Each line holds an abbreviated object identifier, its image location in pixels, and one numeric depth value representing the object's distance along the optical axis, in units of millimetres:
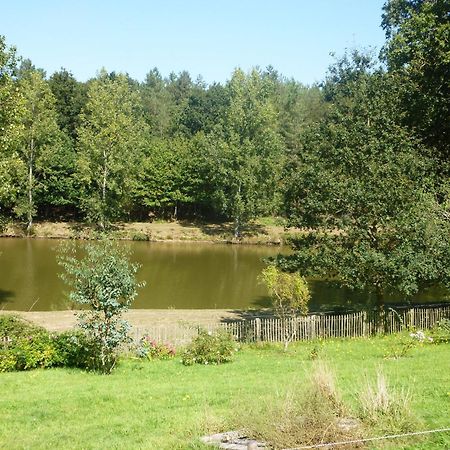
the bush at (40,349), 17094
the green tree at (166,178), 66875
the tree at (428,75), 29156
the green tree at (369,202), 22750
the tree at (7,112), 28609
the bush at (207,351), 18078
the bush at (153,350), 19047
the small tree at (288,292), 21109
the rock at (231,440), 8139
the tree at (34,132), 58562
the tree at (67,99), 72625
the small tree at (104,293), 16656
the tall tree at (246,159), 61344
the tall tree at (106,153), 59812
